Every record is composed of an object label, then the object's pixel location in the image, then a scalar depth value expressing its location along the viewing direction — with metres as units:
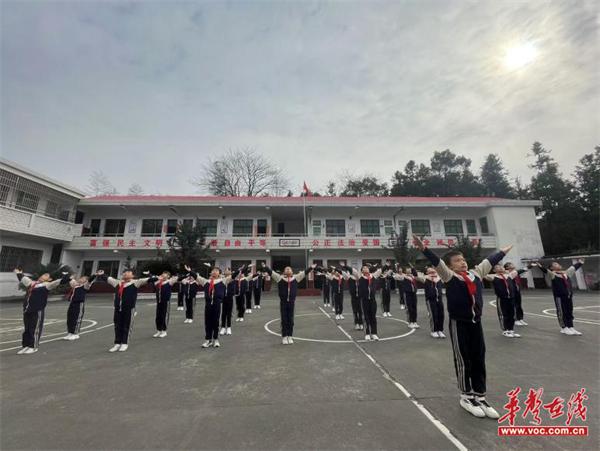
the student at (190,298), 10.52
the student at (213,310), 6.82
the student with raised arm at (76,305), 7.90
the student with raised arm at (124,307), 6.79
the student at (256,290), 14.71
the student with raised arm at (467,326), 3.41
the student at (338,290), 10.87
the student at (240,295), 10.55
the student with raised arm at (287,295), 7.15
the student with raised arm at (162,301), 8.12
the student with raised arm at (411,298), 8.87
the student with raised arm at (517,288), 8.41
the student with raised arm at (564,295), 7.41
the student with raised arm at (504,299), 7.38
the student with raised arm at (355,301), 8.42
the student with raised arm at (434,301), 7.55
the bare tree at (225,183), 38.56
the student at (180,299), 13.50
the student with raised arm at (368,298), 7.22
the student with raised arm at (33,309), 6.62
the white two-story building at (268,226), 23.50
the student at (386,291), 11.20
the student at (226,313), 8.28
